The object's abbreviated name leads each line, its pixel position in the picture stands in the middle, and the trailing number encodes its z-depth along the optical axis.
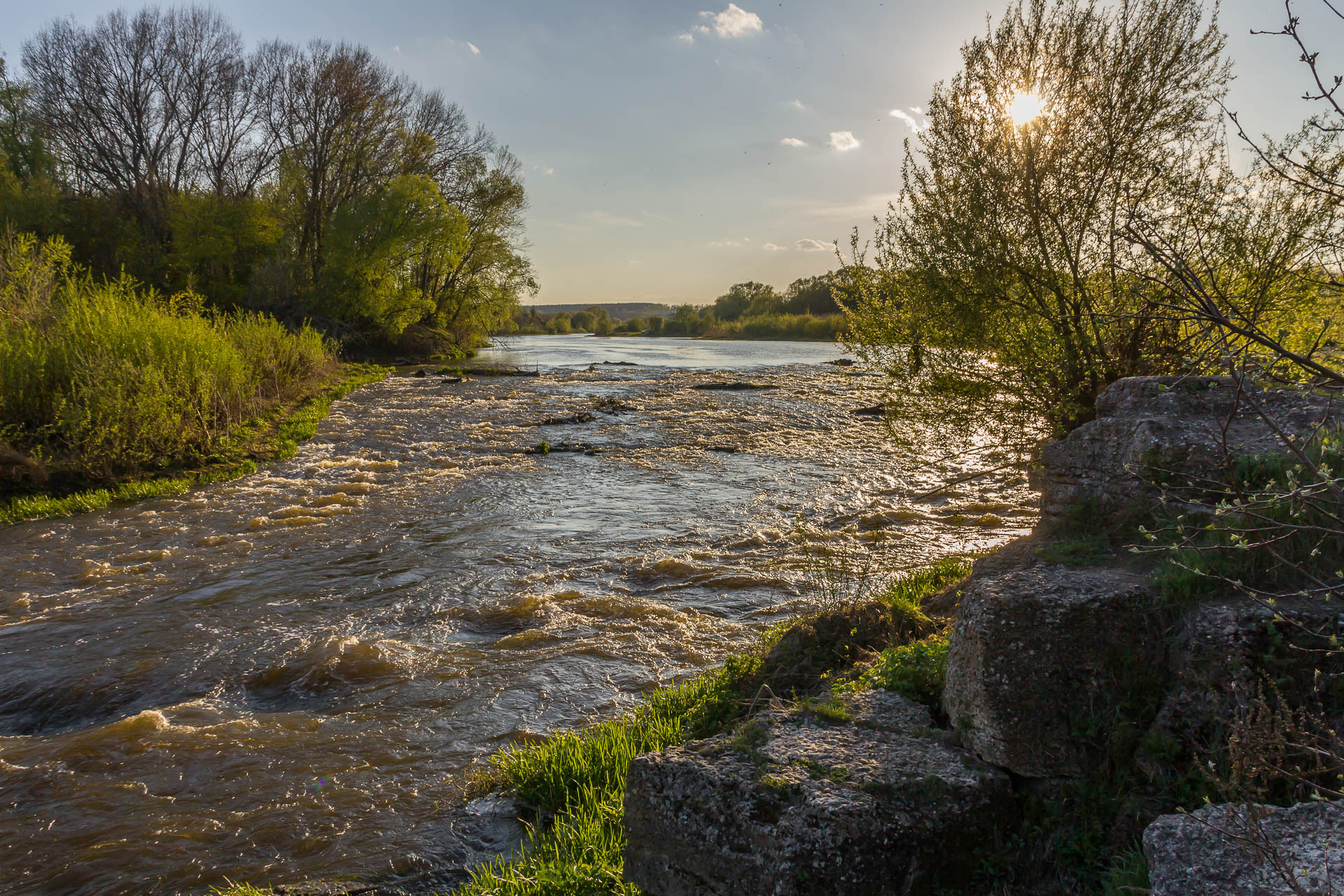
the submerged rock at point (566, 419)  19.67
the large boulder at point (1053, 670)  2.79
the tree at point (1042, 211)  7.89
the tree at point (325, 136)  39.59
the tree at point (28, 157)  34.84
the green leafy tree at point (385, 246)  36.94
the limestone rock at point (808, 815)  2.53
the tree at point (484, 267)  44.75
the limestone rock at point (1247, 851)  1.82
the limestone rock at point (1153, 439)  3.77
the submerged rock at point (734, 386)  28.34
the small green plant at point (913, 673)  3.56
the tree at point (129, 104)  36.50
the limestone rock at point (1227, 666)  2.49
